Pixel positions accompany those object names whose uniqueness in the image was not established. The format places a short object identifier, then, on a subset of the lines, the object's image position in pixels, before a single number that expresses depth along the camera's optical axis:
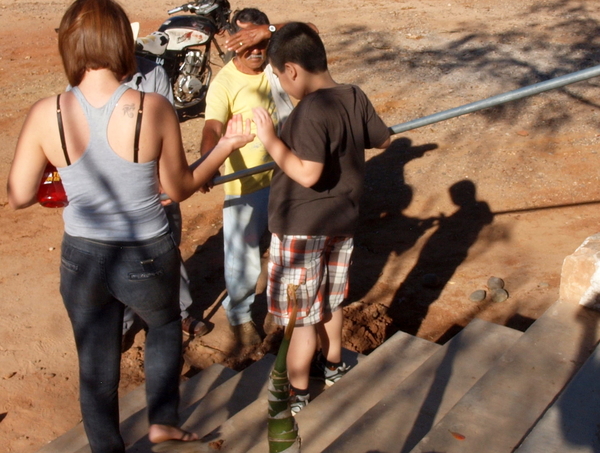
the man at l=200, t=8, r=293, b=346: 3.69
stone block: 3.21
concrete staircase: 2.47
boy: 2.60
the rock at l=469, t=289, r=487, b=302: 4.67
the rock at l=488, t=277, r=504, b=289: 4.72
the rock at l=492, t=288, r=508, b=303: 4.59
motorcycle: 8.26
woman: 2.15
